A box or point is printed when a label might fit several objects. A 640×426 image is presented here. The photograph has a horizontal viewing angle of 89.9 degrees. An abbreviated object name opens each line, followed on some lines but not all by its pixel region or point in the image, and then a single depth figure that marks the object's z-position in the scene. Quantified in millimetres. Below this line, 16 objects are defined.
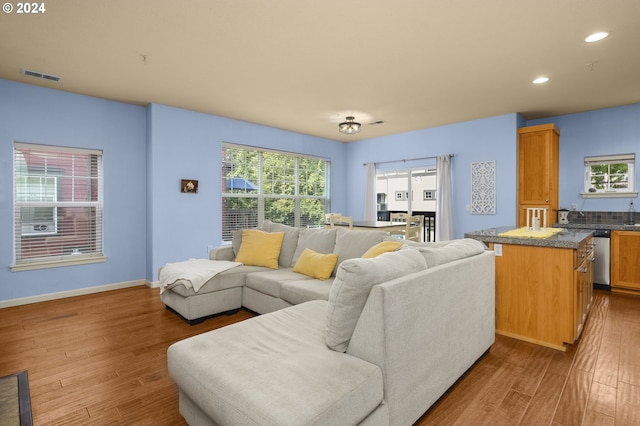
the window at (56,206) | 3953
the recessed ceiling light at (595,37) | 2727
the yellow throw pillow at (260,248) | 3775
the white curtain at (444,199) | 5801
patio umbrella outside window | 5639
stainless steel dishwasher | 4328
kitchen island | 2539
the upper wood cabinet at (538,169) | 4895
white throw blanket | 3150
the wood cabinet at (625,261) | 4129
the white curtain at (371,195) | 7090
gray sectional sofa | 1221
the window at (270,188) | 5641
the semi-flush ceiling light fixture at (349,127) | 4932
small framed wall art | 4902
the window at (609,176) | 4746
